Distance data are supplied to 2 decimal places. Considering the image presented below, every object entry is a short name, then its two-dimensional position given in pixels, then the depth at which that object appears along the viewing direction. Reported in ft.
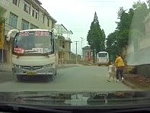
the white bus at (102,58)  87.25
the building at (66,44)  104.65
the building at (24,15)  56.37
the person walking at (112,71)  28.31
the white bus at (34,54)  25.54
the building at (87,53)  128.30
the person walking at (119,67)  27.39
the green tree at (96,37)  120.38
